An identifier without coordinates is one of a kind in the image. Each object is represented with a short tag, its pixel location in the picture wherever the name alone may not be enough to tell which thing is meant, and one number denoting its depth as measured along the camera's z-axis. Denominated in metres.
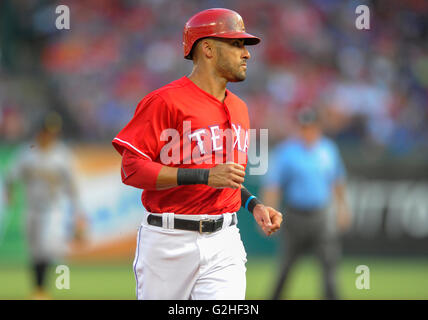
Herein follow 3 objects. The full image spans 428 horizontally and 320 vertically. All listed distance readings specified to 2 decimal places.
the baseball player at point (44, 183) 17.12
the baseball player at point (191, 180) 7.41
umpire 15.30
